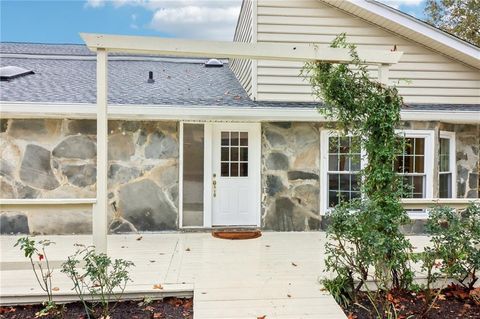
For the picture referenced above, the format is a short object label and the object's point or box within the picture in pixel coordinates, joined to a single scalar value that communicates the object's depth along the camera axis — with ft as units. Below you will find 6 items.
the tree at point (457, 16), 45.57
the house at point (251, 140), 22.57
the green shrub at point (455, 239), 13.01
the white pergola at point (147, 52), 13.47
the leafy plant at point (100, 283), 11.77
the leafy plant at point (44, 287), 11.57
